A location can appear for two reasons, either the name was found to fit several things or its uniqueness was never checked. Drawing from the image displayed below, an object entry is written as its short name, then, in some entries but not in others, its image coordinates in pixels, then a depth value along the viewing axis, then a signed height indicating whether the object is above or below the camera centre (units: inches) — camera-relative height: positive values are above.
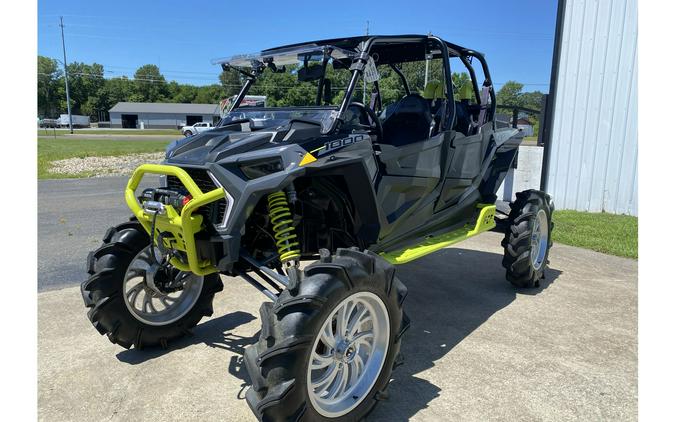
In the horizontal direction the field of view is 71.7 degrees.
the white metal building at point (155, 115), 3348.9 +164.7
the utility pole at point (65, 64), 2352.9 +352.3
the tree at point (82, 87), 3550.9 +374.6
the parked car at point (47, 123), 2959.2 +69.6
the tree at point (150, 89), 3868.1 +402.0
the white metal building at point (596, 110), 366.9 +35.4
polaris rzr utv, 108.1 -23.2
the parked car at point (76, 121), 3083.2 +93.2
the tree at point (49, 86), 3373.5 +345.6
